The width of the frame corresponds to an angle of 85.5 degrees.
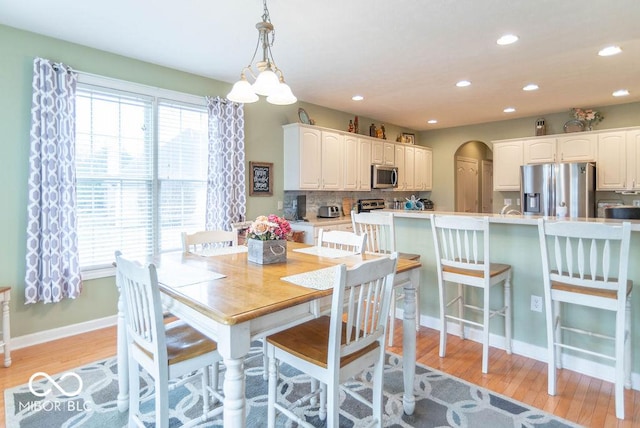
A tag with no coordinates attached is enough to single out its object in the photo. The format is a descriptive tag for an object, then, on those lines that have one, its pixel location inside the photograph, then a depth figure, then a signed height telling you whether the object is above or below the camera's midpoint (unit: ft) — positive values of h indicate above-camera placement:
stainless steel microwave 18.80 +1.93
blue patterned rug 6.23 -3.76
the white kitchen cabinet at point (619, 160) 15.47 +2.27
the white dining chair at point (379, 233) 9.34 -0.65
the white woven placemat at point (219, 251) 7.63 -0.90
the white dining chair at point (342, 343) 4.52 -1.98
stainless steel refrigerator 15.75 +1.06
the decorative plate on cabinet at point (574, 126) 16.98 +4.19
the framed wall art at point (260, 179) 14.30 +1.40
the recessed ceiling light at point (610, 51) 10.18 +4.79
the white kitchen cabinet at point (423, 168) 22.13 +2.79
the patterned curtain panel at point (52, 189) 9.21 +0.65
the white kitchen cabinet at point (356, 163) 17.33 +2.47
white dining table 4.06 -1.16
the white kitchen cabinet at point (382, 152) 18.90 +3.31
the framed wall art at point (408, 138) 21.73 +4.68
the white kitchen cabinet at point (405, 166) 20.74 +2.78
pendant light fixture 6.46 +2.43
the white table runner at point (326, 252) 7.38 -0.90
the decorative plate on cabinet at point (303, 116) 15.82 +4.36
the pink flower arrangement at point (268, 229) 6.61 -0.33
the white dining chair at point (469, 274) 8.04 -1.56
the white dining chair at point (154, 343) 4.52 -1.97
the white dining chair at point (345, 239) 7.64 -0.65
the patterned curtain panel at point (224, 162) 12.91 +1.88
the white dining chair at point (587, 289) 6.31 -1.58
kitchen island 7.41 -2.17
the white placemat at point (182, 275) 5.32 -1.05
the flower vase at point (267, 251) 6.60 -0.76
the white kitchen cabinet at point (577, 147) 16.40 +3.06
